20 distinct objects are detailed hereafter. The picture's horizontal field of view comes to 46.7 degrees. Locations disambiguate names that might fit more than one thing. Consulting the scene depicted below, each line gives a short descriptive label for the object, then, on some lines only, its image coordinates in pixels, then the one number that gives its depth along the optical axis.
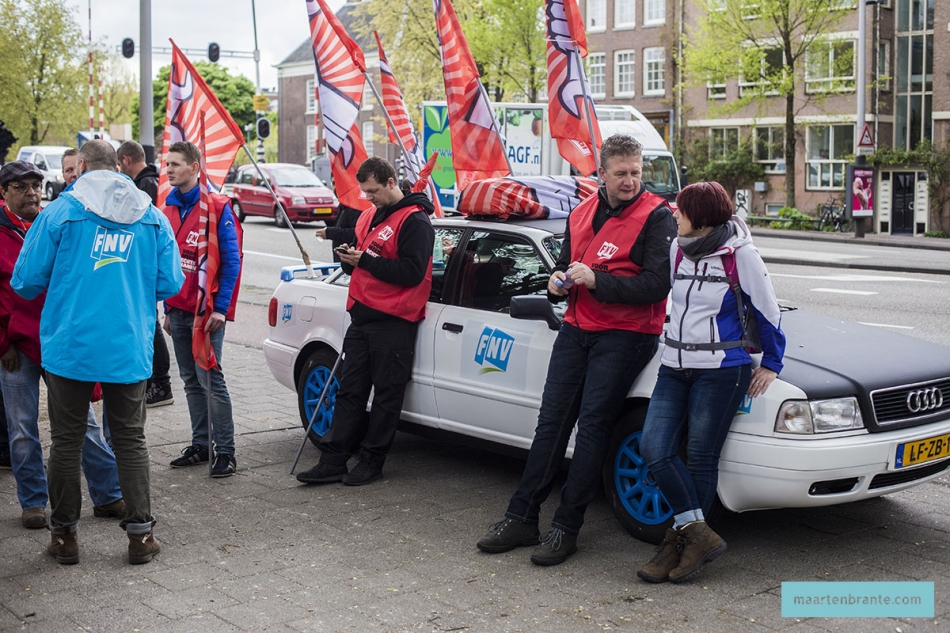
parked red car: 29.48
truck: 24.19
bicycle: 35.25
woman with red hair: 4.70
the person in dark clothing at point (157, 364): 8.50
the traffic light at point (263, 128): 33.66
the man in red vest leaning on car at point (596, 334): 4.96
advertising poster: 29.94
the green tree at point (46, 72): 46.28
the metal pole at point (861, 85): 31.23
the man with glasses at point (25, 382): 5.46
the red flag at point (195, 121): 7.31
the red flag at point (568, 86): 7.18
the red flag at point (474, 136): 7.86
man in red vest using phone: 6.20
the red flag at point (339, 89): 7.99
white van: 42.88
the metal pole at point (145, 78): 15.09
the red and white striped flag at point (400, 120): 8.42
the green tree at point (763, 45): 35.31
